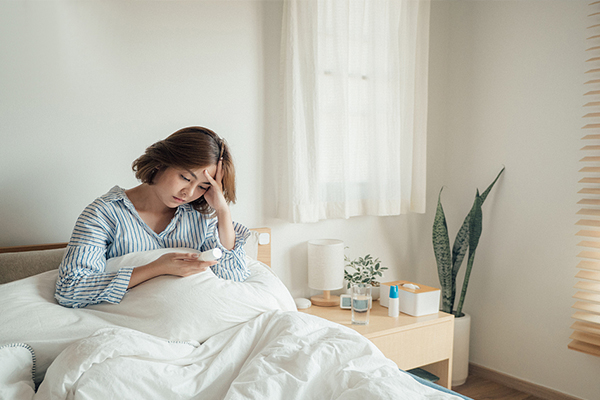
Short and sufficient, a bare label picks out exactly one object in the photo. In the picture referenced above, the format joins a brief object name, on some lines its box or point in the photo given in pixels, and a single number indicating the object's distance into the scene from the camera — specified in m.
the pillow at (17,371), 0.99
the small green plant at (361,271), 2.44
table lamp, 2.31
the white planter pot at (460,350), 2.59
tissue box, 2.18
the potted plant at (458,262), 2.56
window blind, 2.22
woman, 1.39
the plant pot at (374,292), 2.44
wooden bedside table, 2.02
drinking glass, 2.04
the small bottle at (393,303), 2.18
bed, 0.99
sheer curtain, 2.23
